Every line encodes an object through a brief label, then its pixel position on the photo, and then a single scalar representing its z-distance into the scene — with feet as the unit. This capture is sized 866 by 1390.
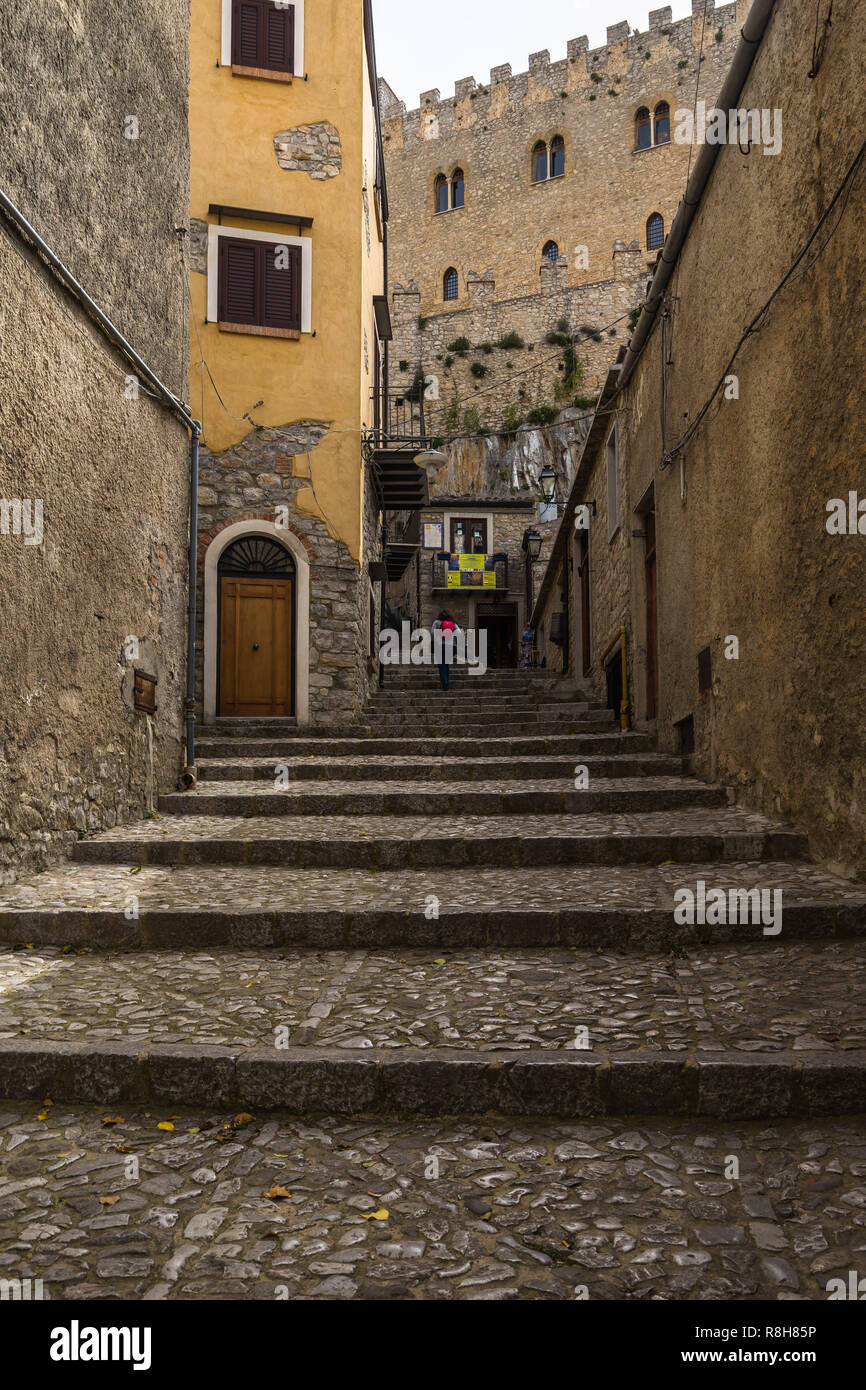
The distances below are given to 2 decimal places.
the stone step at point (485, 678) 53.52
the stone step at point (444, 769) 27.63
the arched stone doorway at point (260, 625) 39.42
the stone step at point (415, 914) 14.58
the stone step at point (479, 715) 38.47
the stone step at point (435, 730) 35.53
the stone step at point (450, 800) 23.03
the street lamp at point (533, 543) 104.27
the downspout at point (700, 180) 19.35
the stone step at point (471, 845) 18.58
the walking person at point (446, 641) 52.44
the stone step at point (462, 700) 42.32
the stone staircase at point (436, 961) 10.23
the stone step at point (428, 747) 31.04
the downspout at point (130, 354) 16.39
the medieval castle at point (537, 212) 124.88
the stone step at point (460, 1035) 10.05
